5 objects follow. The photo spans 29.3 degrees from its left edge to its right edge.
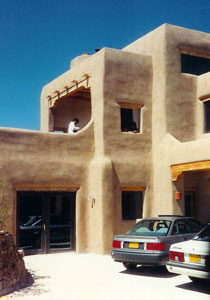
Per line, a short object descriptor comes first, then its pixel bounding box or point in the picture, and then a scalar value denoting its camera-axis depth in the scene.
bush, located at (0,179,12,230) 13.06
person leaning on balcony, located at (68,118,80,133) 16.95
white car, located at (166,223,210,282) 7.82
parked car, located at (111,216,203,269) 9.67
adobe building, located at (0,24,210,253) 13.91
